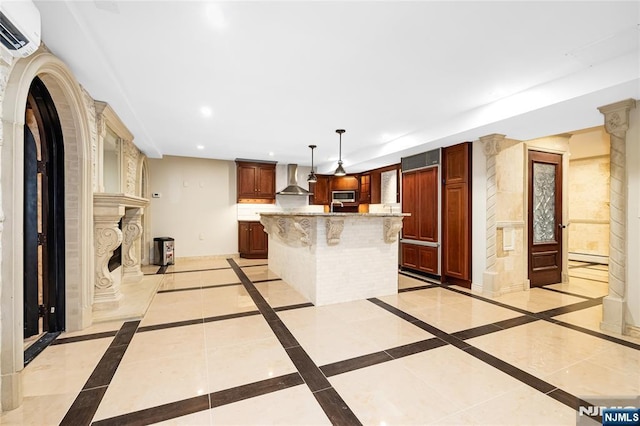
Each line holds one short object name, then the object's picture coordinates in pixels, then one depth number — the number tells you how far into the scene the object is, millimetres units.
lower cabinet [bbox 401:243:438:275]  5312
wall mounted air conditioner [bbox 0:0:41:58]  1476
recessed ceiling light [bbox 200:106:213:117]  3947
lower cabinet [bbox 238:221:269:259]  7422
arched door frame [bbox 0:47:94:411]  1834
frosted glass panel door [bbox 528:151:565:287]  4863
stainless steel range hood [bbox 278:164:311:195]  8109
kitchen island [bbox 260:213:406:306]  3859
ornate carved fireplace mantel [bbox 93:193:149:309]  3283
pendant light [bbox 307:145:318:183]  6027
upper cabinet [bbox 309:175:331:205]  8516
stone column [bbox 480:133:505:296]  4305
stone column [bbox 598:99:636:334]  2996
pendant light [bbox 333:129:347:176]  5162
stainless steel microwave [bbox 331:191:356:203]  8227
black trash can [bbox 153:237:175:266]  6477
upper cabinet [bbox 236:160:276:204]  7562
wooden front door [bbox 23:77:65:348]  2715
